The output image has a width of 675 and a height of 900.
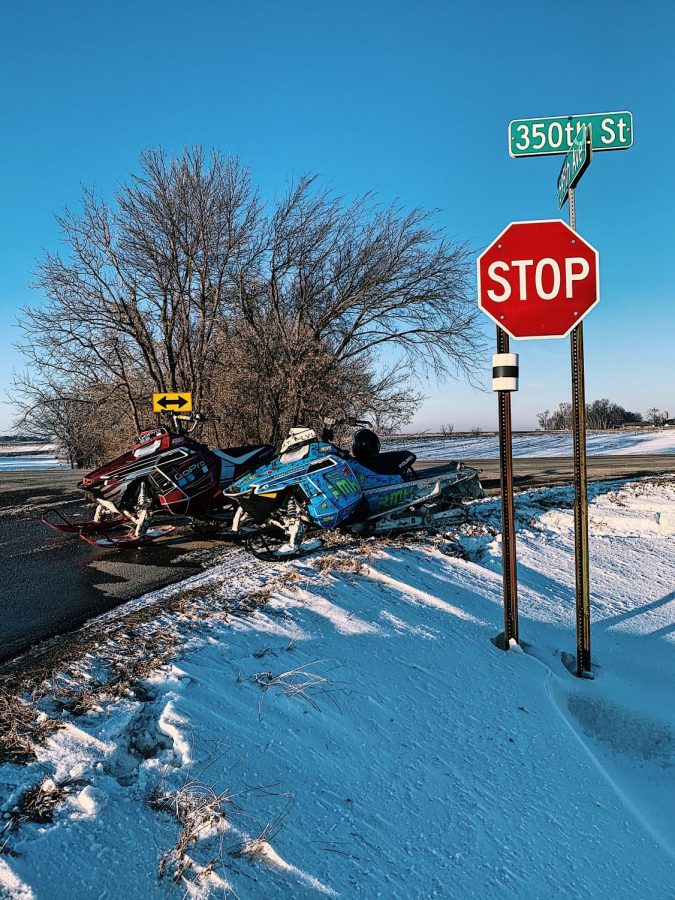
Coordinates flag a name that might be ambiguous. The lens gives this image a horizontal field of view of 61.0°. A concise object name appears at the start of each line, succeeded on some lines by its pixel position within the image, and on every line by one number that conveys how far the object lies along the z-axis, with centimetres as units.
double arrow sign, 800
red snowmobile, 683
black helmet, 673
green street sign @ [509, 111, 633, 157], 380
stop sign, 356
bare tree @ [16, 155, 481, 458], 1498
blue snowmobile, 585
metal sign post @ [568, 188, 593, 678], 382
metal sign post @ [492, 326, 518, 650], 383
